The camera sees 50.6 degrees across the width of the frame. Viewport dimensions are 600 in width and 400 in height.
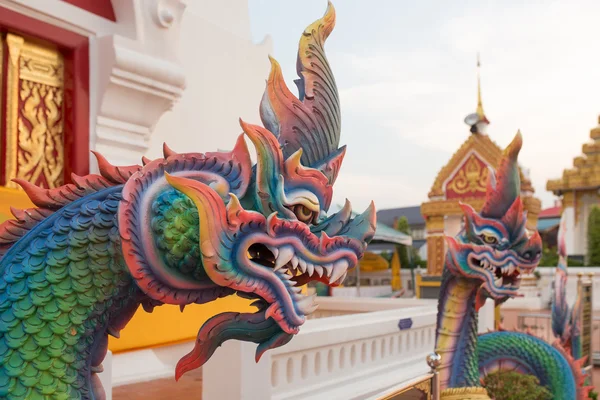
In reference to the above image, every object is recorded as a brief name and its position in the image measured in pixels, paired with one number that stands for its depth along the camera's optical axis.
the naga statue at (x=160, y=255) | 1.36
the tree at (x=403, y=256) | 25.77
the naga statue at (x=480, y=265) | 3.83
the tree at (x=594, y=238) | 20.66
